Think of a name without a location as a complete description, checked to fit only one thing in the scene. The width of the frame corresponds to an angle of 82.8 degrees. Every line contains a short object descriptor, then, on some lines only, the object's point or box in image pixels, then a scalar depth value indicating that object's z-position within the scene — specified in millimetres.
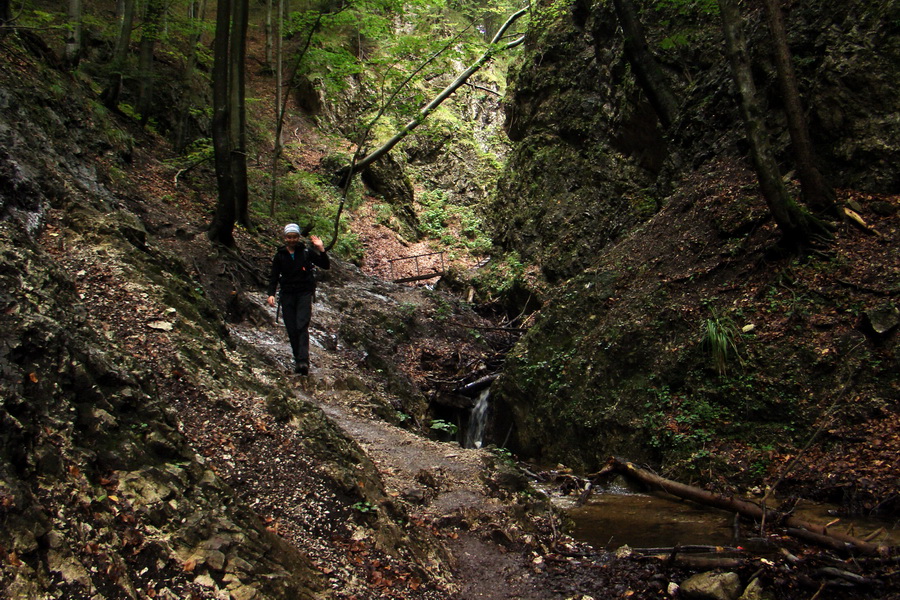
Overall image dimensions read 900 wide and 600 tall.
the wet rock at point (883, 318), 5453
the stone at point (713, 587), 3445
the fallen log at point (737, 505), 3674
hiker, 6645
